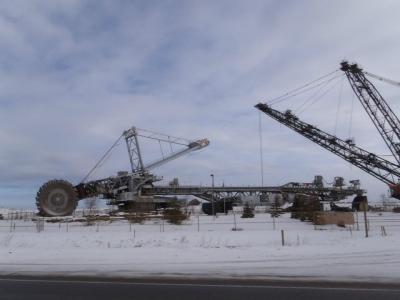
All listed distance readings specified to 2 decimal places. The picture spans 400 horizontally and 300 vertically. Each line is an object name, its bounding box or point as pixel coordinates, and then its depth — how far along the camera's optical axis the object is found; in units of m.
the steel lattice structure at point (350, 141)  64.50
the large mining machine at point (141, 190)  63.91
